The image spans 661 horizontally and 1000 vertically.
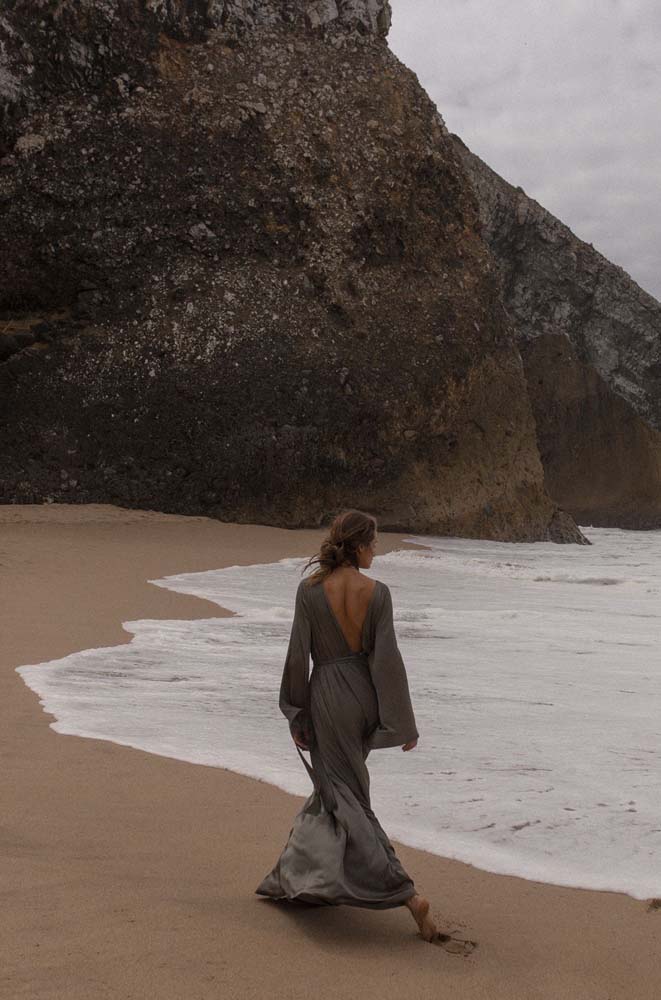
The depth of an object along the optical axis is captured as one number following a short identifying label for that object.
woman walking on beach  3.08
